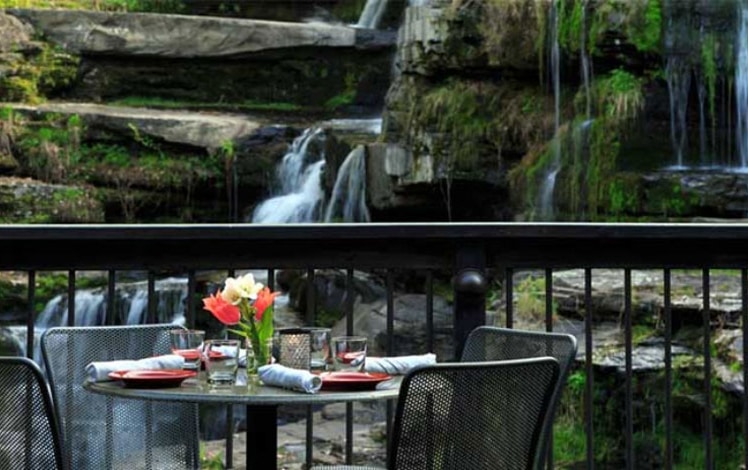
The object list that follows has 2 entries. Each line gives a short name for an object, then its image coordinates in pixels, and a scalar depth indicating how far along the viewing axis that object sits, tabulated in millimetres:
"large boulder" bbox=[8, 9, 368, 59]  20578
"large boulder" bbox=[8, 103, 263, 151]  18312
